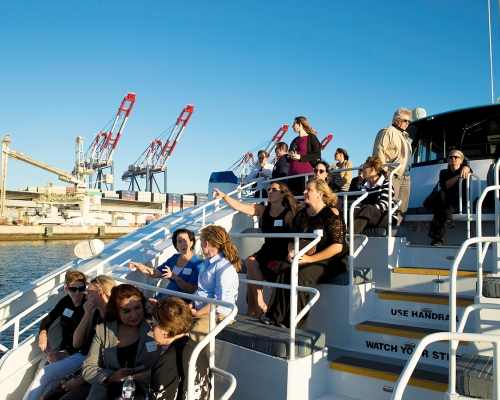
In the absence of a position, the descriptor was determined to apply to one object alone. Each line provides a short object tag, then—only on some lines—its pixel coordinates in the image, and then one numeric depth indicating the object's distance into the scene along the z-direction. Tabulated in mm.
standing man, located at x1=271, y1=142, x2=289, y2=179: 7113
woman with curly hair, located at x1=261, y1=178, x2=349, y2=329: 3705
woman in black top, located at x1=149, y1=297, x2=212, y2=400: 2660
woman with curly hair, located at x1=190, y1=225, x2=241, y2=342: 3584
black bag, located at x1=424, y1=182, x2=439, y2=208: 5164
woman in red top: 6543
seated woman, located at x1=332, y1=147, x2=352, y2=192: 7695
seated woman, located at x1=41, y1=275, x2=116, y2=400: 3689
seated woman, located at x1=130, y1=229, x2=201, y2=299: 4398
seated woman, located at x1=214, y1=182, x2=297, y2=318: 4297
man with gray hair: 5691
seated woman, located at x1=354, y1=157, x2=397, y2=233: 4914
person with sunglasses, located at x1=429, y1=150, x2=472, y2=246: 5027
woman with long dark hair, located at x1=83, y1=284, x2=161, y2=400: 3354
